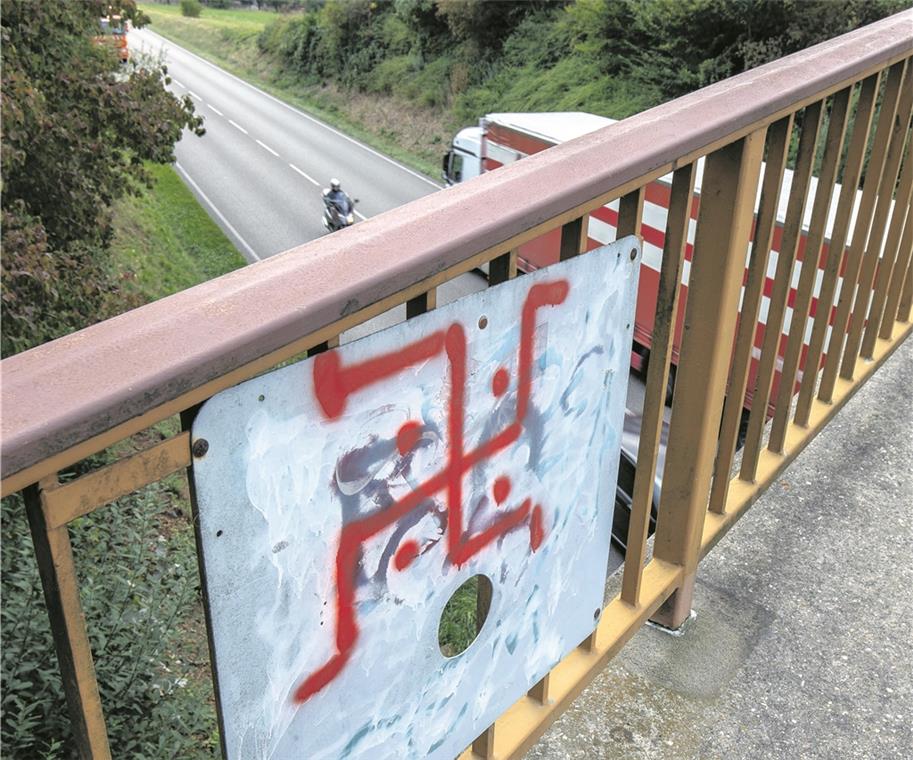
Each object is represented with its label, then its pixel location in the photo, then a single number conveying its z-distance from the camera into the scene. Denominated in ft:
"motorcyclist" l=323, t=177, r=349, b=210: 61.46
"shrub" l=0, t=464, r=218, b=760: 15.48
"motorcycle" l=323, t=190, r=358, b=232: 61.52
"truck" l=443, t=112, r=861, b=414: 26.17
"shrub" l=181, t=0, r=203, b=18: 190.19
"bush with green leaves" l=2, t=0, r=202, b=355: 24.64
